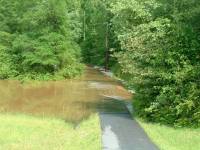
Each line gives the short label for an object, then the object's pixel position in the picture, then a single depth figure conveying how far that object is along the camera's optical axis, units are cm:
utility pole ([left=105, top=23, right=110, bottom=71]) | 5162
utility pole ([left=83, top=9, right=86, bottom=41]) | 6817
